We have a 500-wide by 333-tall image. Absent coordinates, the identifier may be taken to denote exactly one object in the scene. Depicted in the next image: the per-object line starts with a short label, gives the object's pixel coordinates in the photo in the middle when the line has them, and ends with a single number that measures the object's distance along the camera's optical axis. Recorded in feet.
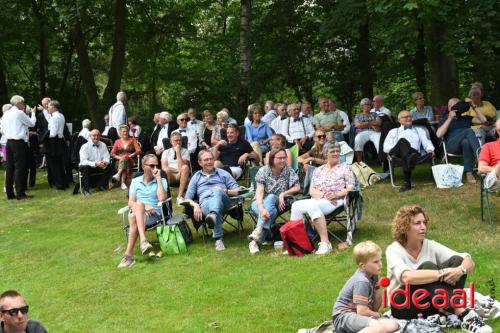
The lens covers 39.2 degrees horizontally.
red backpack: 23.41
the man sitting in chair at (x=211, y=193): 25.59
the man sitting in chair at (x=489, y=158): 24.03
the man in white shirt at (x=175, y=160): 35.37
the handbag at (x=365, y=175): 34.73
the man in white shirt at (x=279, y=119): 40.01
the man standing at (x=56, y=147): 42.96
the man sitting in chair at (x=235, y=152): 35.22
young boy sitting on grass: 14.58
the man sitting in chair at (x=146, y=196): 25.34
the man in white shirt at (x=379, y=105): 39.06
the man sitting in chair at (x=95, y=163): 41.37
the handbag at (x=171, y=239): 25.48
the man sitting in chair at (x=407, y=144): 32.30
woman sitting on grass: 15.39
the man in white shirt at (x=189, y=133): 39.66
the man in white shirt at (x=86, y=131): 43.11
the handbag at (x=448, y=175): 31.68
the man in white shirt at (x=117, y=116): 44.75
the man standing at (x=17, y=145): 40.40
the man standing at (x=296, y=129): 38.58
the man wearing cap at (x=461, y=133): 32.04
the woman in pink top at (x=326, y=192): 23.49
